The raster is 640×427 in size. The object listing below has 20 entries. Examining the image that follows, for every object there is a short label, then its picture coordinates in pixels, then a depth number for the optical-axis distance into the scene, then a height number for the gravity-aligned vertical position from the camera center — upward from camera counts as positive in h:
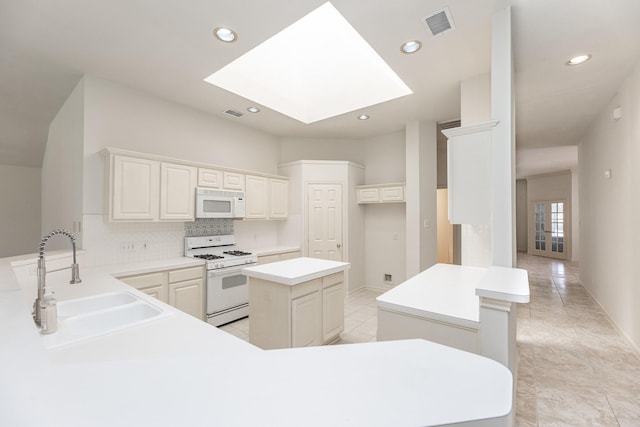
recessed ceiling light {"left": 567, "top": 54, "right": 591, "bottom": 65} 2.64 +1.55
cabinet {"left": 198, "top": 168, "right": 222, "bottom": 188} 3.73 +0.56
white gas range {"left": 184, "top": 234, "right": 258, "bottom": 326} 3.42 -0.78
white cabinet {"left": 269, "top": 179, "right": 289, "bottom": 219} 4.73 +0.34
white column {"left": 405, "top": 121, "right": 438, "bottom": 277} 4.34 +0.37
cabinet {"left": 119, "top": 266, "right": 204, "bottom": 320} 2.92 -0.77
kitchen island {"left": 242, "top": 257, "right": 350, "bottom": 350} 2.46 -0.83
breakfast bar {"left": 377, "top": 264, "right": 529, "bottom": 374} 1.34 -0.55
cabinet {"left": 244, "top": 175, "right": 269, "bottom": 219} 4.36 +0.34
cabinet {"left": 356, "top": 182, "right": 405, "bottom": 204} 4.75 +0.44
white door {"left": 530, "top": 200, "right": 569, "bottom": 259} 8.71 -0.38
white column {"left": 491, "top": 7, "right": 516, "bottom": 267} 1.83 +0.40
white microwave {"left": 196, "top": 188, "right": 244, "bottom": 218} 3.69 +0.21
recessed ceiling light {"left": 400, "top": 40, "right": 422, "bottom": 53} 2.49 +1.59
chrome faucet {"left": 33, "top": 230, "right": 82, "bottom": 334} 1.28 -0.41
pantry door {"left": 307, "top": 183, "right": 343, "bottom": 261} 4.92 -0.06
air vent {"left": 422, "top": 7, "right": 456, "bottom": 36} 2.12 +1.58
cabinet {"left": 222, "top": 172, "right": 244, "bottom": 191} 4.03 +0.56
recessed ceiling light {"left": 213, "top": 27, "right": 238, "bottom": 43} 2.37 +1.63
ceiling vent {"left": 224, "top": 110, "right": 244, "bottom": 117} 4.08 +1.59
